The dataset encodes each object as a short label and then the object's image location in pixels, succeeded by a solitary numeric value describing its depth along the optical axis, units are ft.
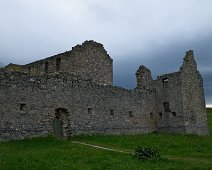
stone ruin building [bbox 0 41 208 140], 37.82
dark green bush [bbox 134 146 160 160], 28.41
